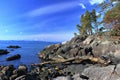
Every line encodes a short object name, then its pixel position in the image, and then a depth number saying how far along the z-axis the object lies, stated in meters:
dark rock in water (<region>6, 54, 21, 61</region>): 21.46
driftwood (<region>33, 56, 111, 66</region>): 14.17
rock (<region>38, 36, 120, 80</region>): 8.51
